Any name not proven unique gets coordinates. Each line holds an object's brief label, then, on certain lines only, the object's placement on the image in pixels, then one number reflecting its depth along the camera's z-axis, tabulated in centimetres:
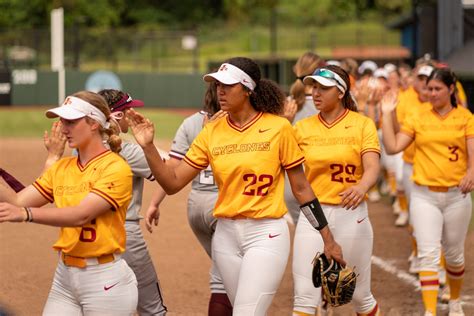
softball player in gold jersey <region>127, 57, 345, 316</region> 1273
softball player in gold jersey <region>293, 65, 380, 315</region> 1488
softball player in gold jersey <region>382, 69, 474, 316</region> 1767
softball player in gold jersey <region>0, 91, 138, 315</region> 1150
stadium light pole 6394
